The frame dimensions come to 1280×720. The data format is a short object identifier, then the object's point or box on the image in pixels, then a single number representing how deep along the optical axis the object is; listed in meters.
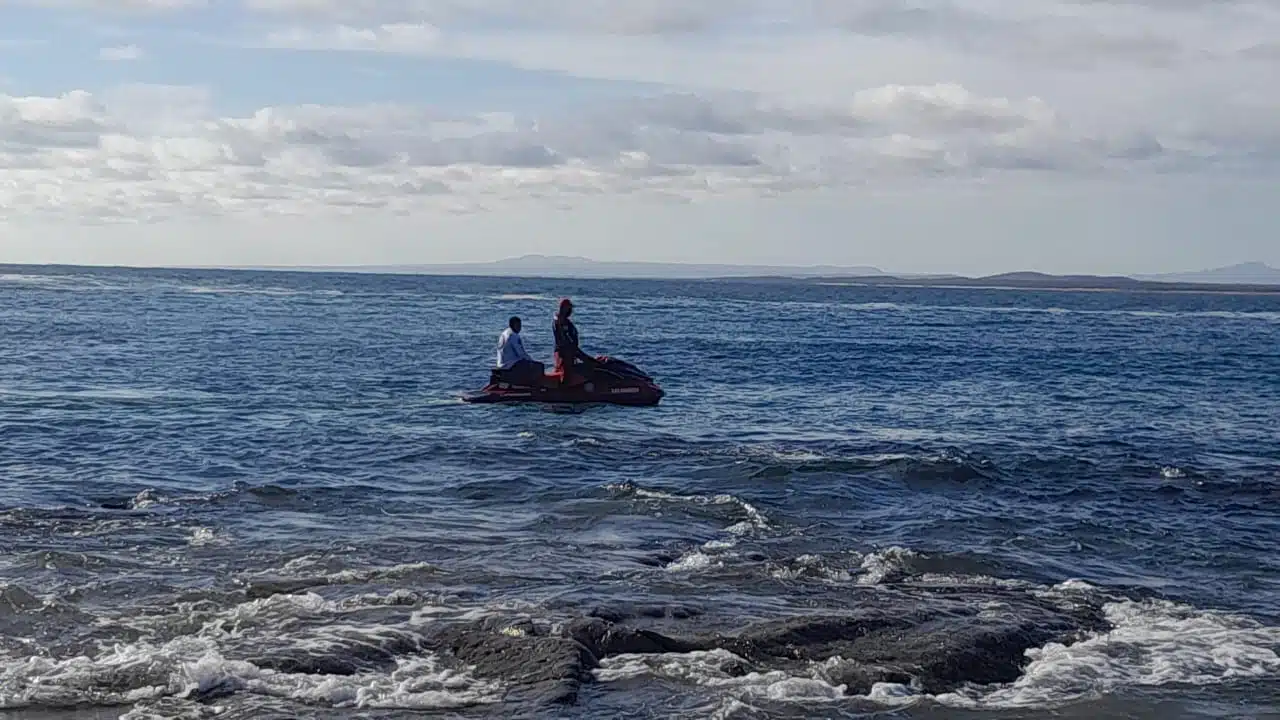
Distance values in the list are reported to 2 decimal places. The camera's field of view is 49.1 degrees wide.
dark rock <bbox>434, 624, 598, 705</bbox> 10.57
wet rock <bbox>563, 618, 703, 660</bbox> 11.58
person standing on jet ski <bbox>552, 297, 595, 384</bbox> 27.56
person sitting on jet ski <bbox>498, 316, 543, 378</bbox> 28.45
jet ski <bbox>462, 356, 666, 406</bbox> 28.36
